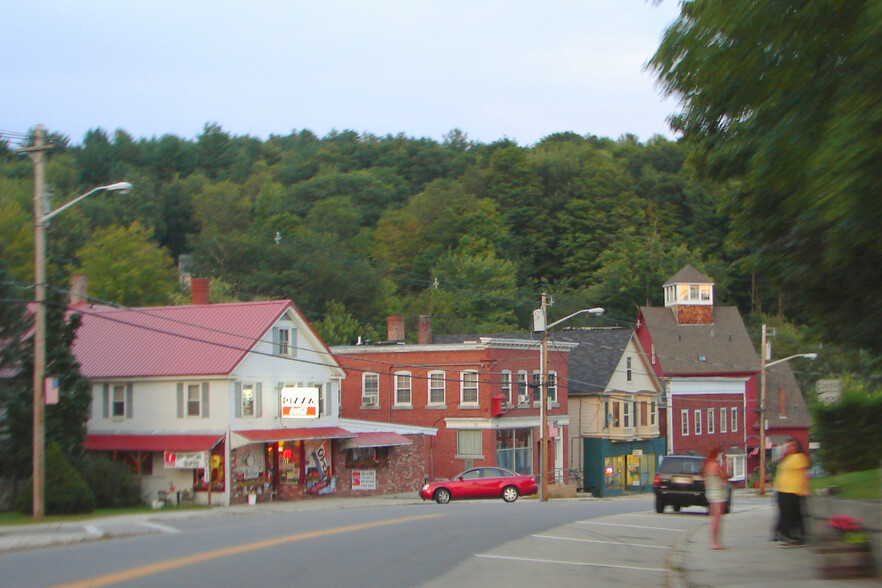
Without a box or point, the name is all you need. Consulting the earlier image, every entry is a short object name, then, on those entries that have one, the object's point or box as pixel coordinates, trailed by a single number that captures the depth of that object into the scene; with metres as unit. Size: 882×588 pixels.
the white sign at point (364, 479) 43.56
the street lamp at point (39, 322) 25.30
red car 36.69
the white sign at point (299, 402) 39.72
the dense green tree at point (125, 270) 65.88
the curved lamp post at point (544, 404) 39.06
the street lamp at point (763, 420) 45.92
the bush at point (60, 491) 28.73
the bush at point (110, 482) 33.38
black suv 26.47
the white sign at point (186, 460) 36.09
